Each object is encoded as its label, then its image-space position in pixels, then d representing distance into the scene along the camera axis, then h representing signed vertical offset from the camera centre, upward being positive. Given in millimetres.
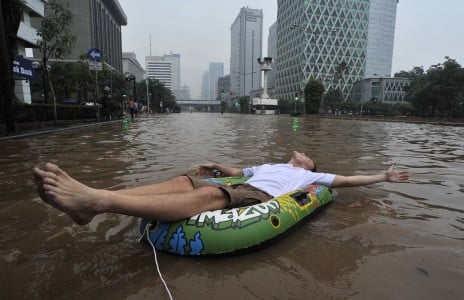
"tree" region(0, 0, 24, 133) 12328 +1719
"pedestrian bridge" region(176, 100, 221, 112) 175200 -1550
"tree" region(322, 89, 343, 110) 90562 +1018
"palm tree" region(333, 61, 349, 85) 91250 +8996
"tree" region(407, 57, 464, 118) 42509 +1751
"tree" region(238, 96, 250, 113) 121344 -892
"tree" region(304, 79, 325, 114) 62750 +1337
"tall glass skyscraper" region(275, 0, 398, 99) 127750 +24182
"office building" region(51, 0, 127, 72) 83438 +19089
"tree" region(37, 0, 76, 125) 18250 +3421
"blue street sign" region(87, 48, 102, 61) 24336 +3086
